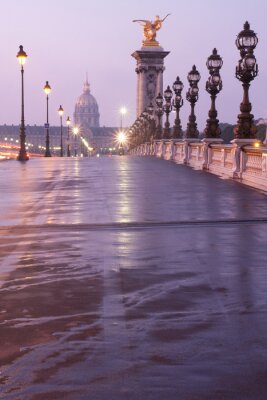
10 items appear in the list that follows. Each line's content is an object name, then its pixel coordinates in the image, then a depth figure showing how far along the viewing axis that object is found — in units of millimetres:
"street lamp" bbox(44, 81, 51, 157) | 66850
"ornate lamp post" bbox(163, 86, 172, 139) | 60719
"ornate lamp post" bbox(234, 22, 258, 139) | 26969
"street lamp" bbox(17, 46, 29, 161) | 50238
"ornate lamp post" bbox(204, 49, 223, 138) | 34625
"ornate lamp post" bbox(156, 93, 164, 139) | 71750
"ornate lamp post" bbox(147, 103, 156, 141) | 85150
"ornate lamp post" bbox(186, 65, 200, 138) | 42750
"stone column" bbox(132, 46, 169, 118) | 166500
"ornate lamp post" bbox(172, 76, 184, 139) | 52438
